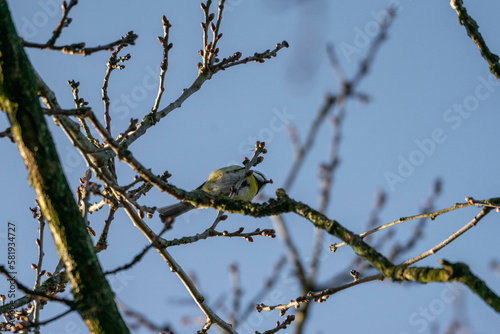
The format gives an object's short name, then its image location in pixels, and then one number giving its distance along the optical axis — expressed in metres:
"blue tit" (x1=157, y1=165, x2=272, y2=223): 11.78
